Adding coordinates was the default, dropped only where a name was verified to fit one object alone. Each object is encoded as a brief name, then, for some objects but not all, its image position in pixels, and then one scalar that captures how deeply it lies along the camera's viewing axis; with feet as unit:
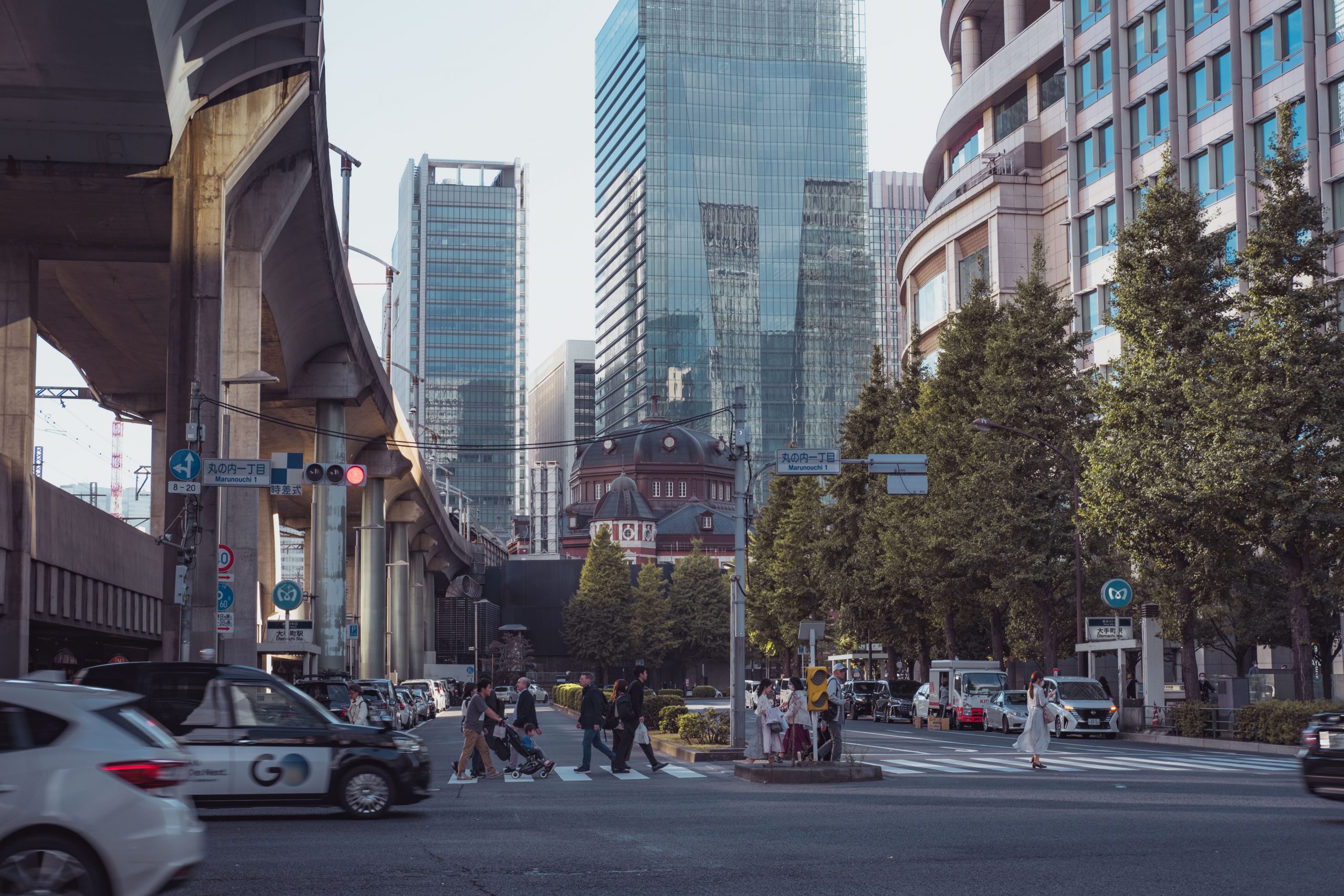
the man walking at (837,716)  72.54
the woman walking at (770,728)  76.84
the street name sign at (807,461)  92.58
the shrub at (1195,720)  110.42
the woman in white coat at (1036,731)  78.84
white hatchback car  25.63
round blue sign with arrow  81.82
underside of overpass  83.61
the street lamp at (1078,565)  133.39
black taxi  50.78
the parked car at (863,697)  186.09
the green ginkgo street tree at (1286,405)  100.17
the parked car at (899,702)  170.91
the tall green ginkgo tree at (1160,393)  107.45
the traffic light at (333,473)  94.58
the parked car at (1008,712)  134.21
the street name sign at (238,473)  86.12
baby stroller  76.79
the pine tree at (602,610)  399.85
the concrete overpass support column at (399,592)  285.43
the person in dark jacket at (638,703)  79.97
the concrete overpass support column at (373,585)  217.15
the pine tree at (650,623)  398.21
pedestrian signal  67.62
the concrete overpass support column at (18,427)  93.50
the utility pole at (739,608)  89.56
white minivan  122.31
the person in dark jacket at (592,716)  78.28
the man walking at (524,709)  79.66
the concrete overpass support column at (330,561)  170.09
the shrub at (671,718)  110.11
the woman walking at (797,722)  72.18
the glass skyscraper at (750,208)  600.80
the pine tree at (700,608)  406.00
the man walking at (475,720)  73.00
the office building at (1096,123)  160.04
